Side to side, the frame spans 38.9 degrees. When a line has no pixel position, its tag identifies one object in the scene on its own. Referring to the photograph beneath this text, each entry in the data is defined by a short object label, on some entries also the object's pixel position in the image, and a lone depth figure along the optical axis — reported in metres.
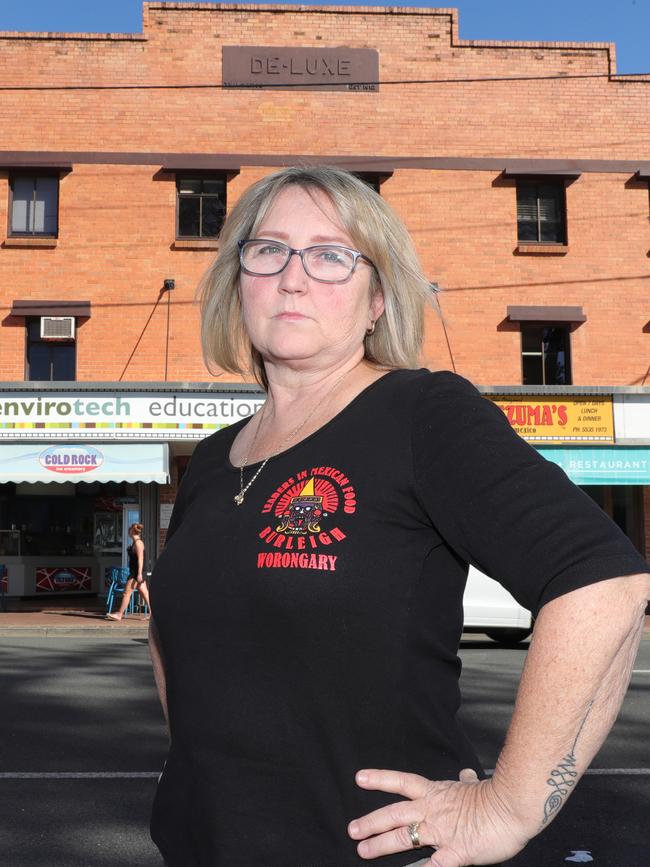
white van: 12.40
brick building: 18.09
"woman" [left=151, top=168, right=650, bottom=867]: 1.40
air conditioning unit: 17.88
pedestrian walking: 16.16
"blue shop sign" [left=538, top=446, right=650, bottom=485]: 17.86
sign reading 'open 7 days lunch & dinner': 17.95
